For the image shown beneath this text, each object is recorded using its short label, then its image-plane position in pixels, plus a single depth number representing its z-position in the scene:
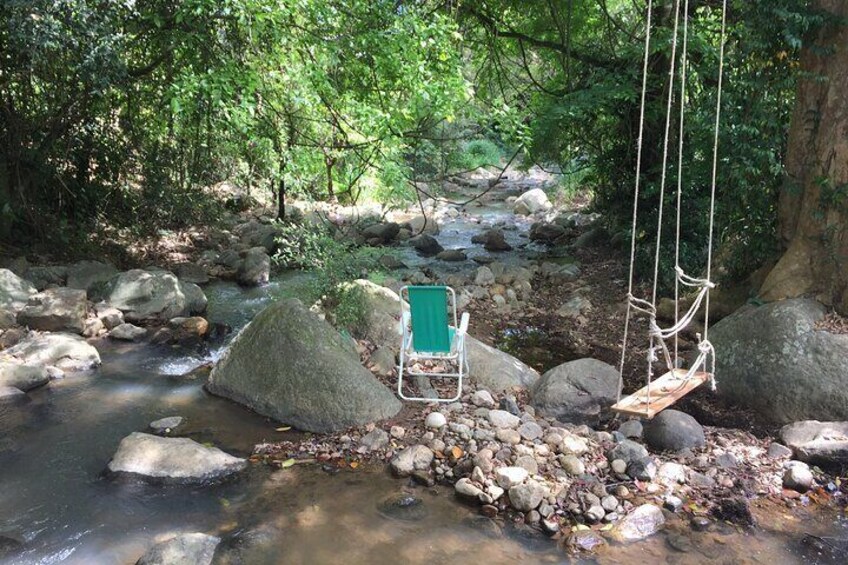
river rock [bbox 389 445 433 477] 4.40
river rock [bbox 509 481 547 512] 3.94
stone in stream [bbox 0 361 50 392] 5.72
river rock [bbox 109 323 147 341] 7.25
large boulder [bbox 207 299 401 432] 5.04
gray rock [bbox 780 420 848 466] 4.45
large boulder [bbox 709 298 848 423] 4.97
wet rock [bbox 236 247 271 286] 9.81
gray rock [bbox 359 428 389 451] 4.69
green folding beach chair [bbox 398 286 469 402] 5.17
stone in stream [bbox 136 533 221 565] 3.39
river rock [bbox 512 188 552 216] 16.64
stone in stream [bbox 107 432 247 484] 4.35
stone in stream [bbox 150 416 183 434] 5.10
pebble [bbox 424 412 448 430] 4.83
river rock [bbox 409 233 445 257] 12.38
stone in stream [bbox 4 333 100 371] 6.26
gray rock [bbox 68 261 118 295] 8.25
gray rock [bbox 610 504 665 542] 3.75
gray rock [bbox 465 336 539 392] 5.67
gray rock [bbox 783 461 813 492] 4.23
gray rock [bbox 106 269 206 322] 7.84
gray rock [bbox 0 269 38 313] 7.12
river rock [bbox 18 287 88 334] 6.97
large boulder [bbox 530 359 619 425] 5.19
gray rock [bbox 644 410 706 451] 4.70
